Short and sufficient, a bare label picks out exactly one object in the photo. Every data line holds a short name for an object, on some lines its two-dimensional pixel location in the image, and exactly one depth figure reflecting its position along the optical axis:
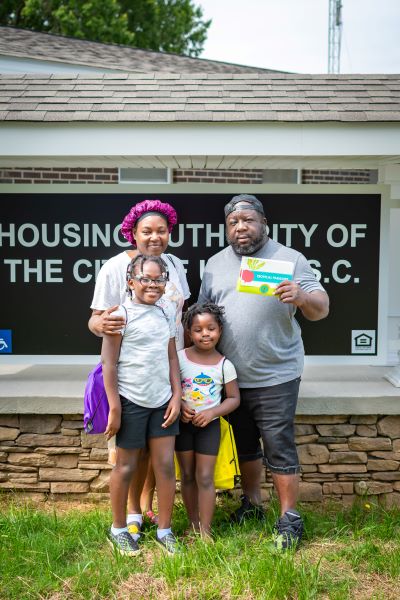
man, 3.17
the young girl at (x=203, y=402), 3.14
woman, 3.13
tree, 20.67
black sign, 4.36
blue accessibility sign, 4.41
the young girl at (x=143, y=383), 2.97
